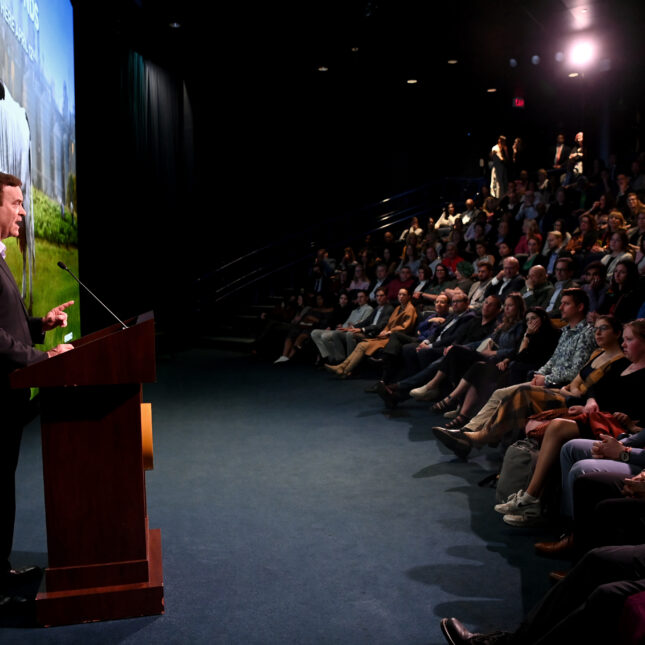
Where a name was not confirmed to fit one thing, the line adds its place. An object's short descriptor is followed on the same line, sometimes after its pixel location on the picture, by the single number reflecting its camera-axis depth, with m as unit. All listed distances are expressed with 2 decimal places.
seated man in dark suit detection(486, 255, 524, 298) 6.18
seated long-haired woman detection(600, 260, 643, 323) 4.70
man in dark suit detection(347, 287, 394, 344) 7.36
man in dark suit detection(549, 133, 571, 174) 11.64
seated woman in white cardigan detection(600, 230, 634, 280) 5.77
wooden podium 2.05
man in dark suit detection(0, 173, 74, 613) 2.10
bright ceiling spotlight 9.66
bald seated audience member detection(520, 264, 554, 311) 5.77
